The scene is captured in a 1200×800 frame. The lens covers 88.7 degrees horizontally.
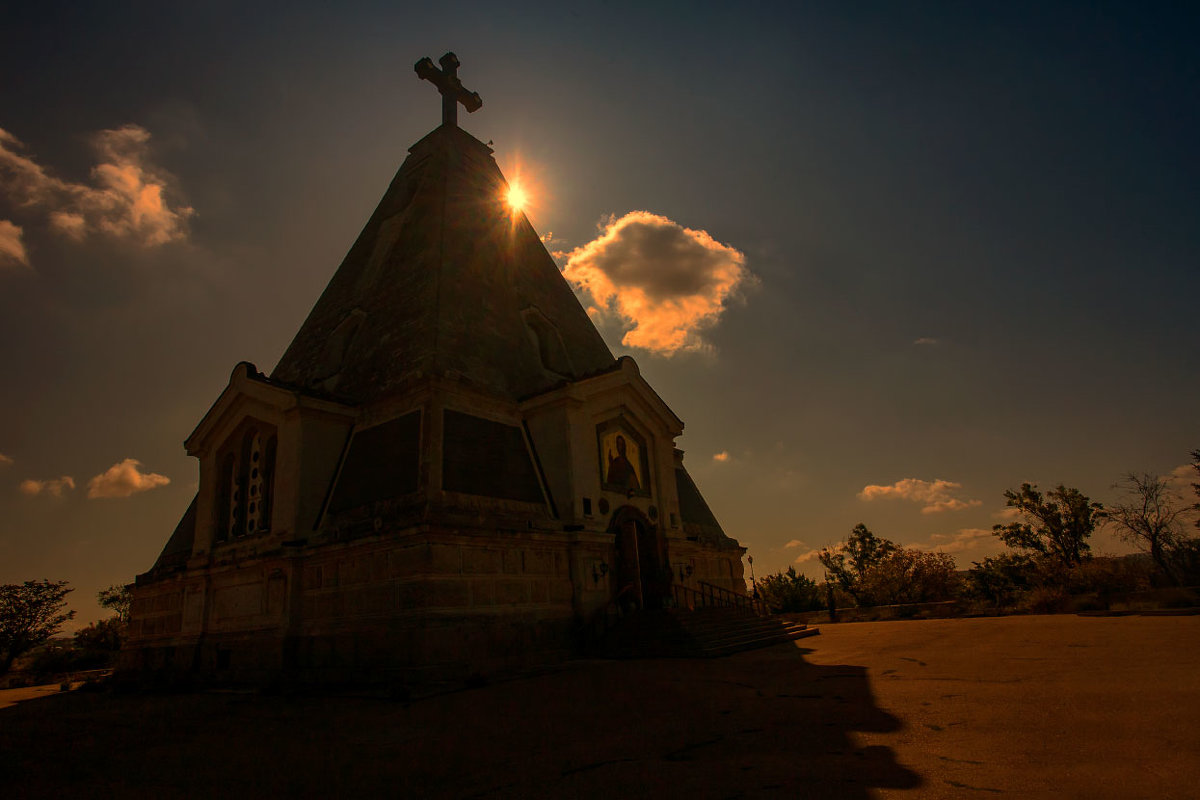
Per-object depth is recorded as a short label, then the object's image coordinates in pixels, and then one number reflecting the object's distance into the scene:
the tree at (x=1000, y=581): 21.52
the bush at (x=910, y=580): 29.75
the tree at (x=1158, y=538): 28.34
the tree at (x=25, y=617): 31.97
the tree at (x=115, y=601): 37.72
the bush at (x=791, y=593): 29.64
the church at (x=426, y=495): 12.48
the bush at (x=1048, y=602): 18.16
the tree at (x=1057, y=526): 34.44
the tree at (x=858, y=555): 46.78
